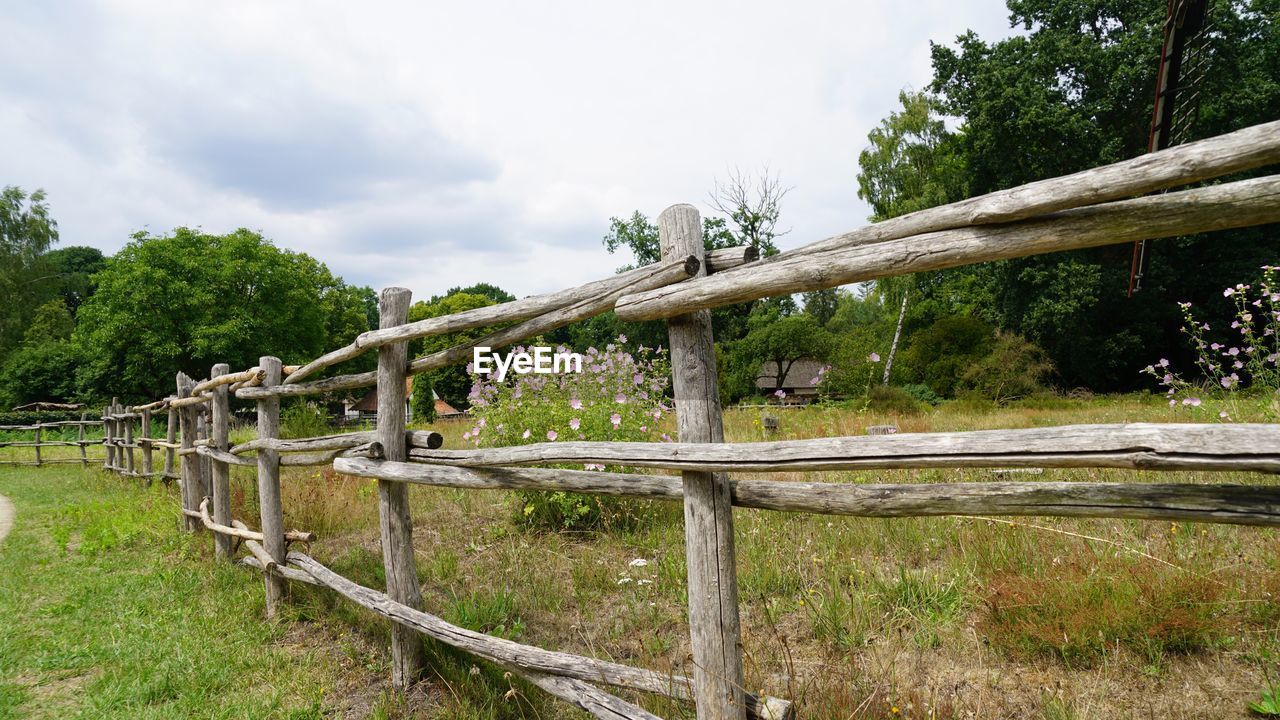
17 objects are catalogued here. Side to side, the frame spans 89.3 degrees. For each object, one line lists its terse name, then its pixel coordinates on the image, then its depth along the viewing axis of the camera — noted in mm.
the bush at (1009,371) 19672
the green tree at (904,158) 27422
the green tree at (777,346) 35031
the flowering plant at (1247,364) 4941
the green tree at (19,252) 29375
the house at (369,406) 38469
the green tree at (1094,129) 21625
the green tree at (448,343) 38719
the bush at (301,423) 10109
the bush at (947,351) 23391
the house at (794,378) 39559
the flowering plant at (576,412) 6090
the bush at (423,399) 31734
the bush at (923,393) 22981
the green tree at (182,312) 26406
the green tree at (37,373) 30266
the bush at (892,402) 16234
